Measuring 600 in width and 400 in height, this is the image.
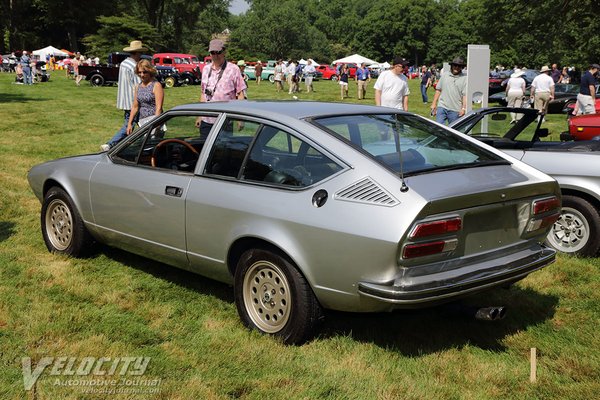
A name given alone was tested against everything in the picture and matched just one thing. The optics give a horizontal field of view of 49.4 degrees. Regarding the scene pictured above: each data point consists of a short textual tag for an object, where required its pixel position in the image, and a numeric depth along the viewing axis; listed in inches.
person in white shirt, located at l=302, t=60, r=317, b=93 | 1294.3
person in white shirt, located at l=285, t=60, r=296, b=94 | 1248.6
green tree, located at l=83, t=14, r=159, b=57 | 1900.8
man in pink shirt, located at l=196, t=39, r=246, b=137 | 317.4
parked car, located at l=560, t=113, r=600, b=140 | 380.2
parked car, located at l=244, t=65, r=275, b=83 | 1822.1
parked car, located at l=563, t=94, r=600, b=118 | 866.4
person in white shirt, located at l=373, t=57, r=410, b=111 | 394.3
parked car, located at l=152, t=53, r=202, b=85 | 1725.1
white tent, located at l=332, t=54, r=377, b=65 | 2460.9
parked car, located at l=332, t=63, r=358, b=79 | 2459.2
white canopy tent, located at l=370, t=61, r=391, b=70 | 2876.0
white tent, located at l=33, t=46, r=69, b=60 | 2271.4
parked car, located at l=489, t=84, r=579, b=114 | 940.0
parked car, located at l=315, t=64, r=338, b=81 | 2315.5
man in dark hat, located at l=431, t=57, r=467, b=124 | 406.0
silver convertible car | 231.6
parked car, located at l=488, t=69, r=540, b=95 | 1418.6
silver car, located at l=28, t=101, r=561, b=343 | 139.9
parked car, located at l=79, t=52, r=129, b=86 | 1264.8
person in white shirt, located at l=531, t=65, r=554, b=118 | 736.3
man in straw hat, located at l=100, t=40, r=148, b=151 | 391.2
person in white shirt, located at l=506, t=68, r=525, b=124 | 725.3
